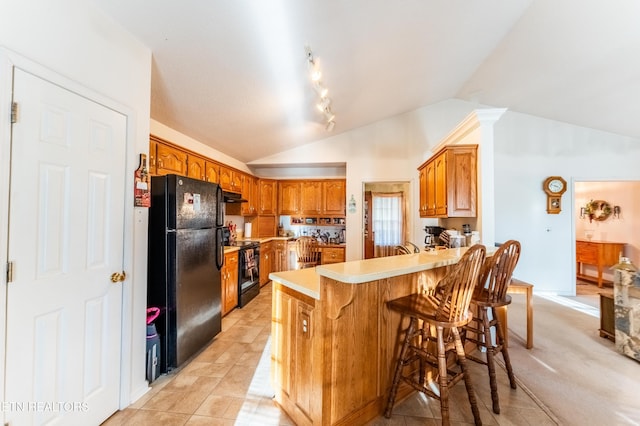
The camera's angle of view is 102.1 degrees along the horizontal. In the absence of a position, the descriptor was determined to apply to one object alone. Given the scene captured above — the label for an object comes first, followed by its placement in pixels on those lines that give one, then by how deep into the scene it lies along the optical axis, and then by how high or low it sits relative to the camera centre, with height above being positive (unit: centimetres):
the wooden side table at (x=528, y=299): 268 -85
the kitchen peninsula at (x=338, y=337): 144 -75
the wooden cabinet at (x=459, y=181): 296 +43
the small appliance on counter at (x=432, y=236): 408 -30
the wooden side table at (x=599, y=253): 489 -67
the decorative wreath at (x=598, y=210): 522 +18
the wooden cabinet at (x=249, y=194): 493 +43
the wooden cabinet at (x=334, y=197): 563 +43
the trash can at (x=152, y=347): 207 -108
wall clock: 461 +49
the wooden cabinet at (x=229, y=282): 339 -91
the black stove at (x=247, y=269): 384 -85
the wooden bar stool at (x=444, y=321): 152 -62
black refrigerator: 224 -46
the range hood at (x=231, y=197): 376 +28
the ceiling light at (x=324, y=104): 294 +131
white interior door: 126 -24
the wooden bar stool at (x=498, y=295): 196 -62
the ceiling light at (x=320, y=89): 256 +129
